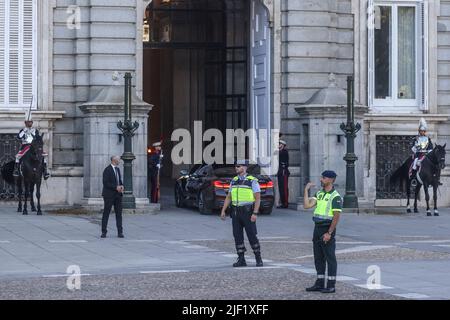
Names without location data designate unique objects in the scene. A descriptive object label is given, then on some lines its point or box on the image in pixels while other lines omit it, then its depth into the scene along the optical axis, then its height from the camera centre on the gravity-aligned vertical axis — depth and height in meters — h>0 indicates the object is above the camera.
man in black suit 25.92 -0.62
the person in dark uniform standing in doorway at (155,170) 34.72 -0.26
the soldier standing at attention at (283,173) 34.28 -0.33
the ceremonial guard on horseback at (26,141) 31.86 +0.49
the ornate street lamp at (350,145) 32.50 +0.41
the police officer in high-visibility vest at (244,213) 20.97 -0.86
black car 31.70 -0.65
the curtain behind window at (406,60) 36.75 +2.92
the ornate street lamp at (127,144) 31.30 +0.41
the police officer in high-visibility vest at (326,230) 17.62 -0.96
